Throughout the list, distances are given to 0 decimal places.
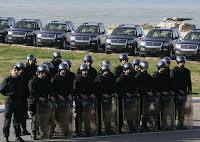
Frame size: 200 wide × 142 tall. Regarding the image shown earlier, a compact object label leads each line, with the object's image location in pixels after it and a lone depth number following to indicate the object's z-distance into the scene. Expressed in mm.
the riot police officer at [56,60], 17364
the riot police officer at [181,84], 15945
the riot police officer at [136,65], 16312
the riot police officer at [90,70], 16344
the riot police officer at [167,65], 16234
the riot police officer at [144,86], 15492
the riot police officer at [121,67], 16672
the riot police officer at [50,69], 14961
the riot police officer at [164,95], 15664
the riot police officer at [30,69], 16422
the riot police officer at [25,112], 14813
